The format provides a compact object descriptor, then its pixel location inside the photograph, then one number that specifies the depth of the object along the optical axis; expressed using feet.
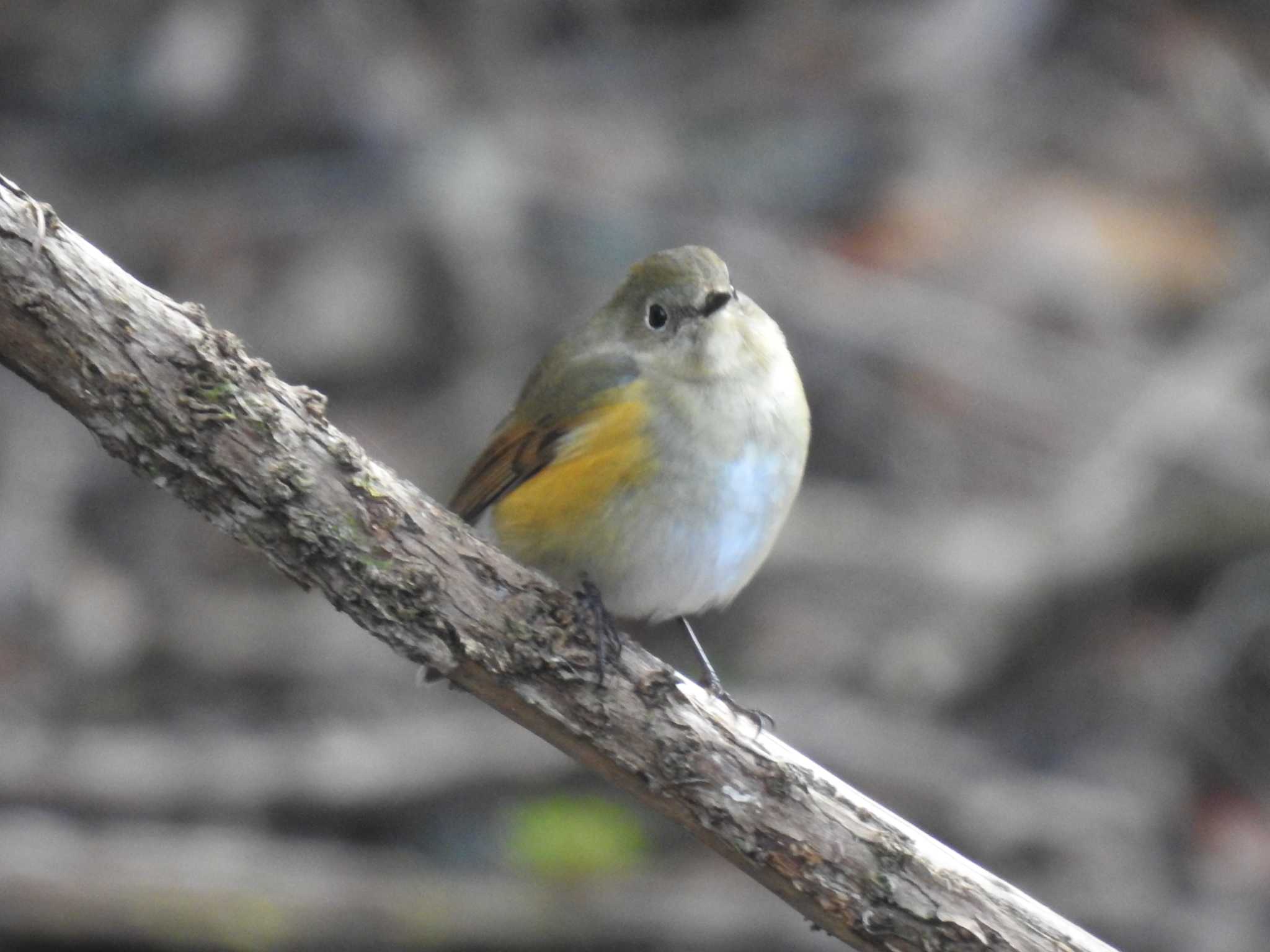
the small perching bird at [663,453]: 23.91
